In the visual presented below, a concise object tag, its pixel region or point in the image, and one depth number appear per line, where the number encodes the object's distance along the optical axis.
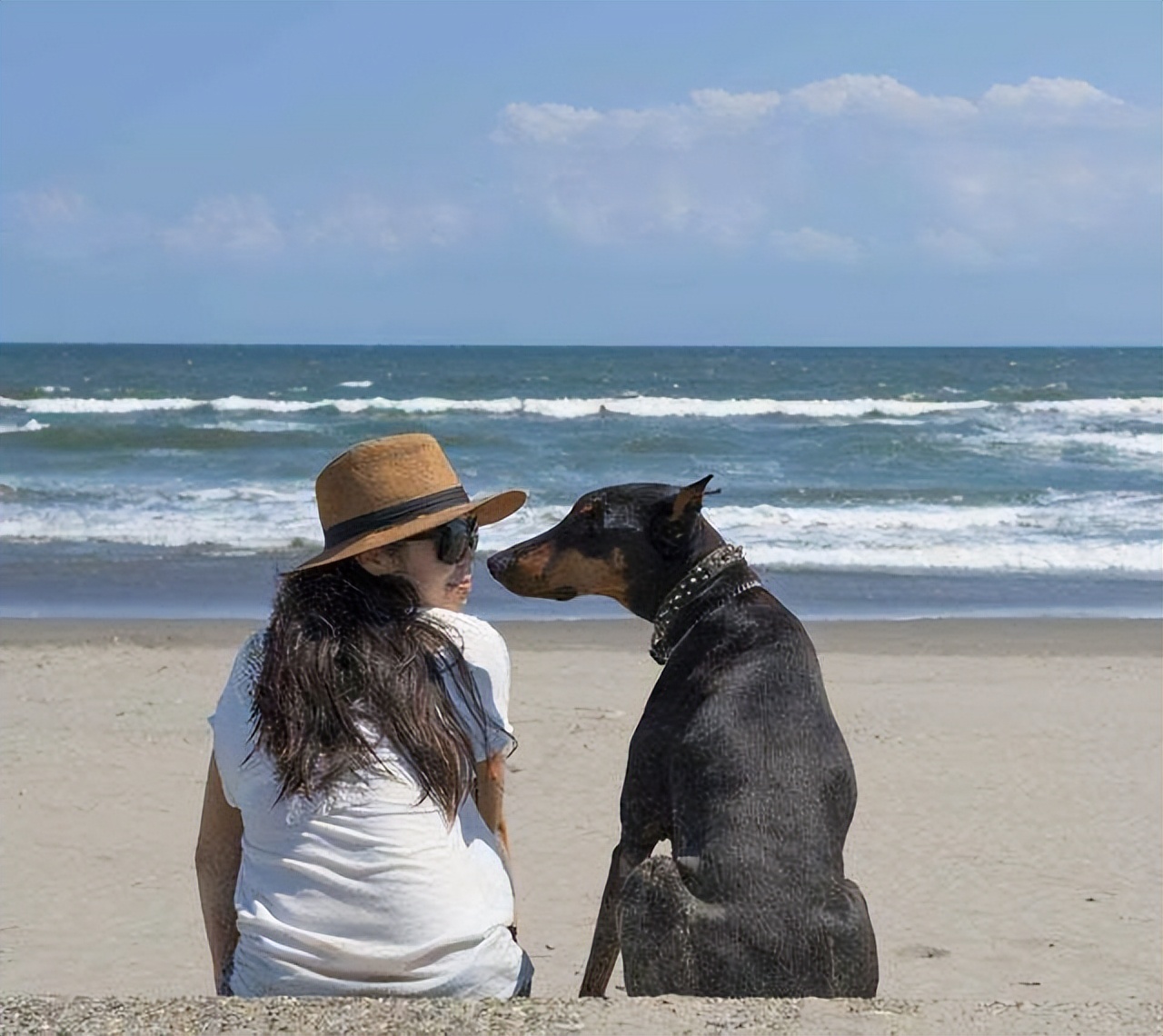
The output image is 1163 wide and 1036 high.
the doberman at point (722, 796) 2.81
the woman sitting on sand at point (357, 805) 2.46
